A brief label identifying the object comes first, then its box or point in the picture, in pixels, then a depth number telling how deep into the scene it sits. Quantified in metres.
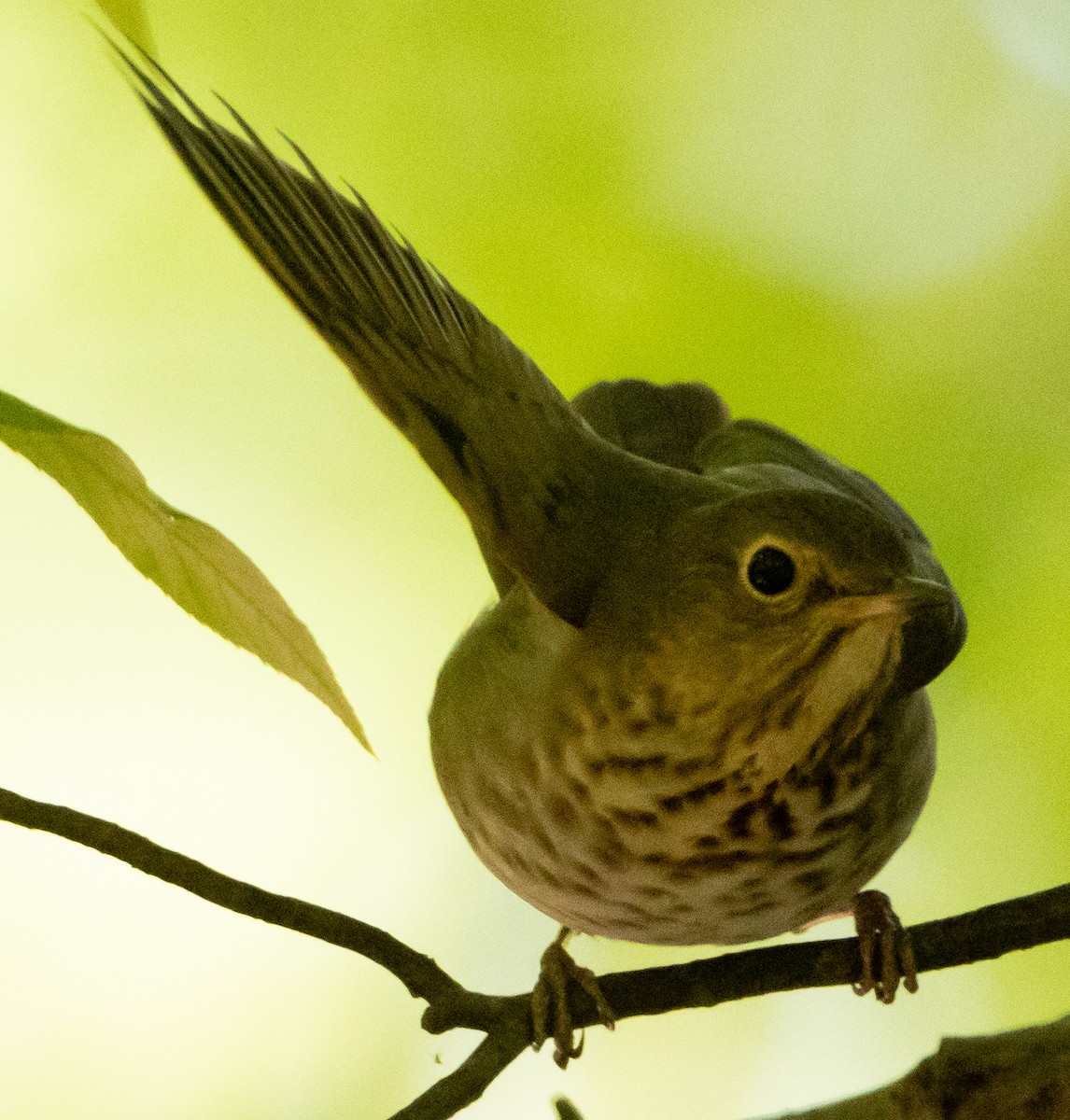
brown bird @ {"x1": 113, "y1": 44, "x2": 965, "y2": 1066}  2.58
